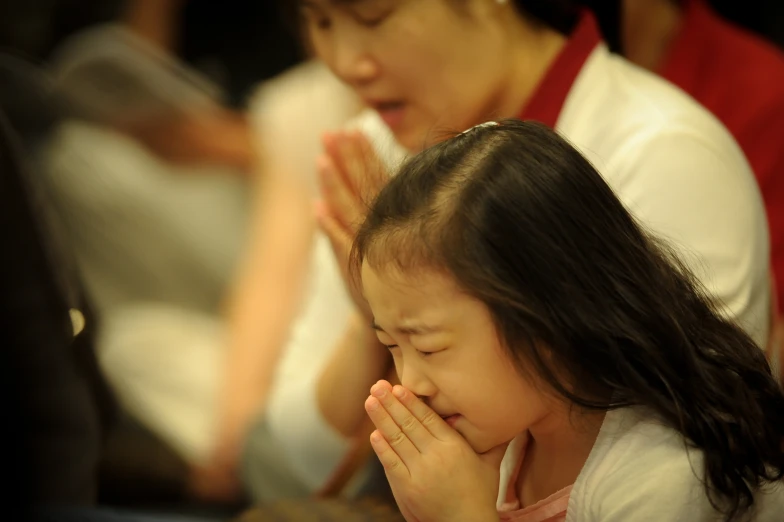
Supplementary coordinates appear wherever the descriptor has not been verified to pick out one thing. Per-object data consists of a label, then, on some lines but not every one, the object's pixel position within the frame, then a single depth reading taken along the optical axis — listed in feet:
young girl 7.63
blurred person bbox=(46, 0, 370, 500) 10.71
